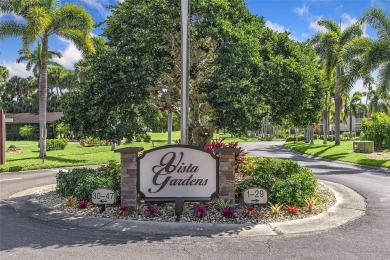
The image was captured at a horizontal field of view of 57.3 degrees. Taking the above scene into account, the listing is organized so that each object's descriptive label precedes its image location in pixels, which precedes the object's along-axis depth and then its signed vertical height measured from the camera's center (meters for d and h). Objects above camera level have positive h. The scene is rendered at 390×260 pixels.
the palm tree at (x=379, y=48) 24.33 +5.72
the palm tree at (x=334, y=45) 35.16 +8.74
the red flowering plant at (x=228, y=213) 9.01 -2.06
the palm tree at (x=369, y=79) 35.52 +5.29
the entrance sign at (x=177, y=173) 9.41 -1.10
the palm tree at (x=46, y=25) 23.45 +7.18
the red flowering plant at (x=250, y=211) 9.16 -2.04
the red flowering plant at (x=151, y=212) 9.17 -2.09
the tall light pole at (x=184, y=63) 10.09 +1.94
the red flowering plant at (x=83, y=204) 9.88 -2.01
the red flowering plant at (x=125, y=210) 9.23 -2.03
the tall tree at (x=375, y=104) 77.26 +6.24
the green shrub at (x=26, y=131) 55.31 +0.09
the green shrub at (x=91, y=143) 40.58 -1.32
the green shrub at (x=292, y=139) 59.05 -1.30
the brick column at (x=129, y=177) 9.55 -1.22
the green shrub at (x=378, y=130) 31.55 +0.09
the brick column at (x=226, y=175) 9.49 -1.17
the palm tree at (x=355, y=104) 79.56 +6.35
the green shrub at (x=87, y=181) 10.46 -1.52
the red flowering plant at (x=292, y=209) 9.30 -2.04
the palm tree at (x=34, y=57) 27.84 +10.15
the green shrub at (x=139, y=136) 10.91 -0.14
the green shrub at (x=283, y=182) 9.98 -1.54
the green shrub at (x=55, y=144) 34.28 -1.22
